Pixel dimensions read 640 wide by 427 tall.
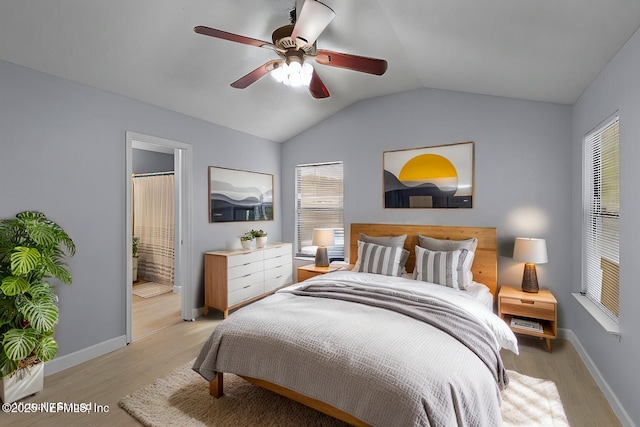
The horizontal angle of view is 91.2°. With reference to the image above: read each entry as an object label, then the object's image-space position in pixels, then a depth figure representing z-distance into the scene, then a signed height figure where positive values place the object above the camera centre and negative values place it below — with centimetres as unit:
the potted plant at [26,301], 205 -62
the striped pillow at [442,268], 302 -55
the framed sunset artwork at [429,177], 365 +43
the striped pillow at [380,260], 338 -53
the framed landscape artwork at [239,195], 407 +23
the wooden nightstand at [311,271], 396 -76
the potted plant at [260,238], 436 -37
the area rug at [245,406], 199 -132
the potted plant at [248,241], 417 -39
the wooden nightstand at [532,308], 290 -92
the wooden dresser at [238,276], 373 -83
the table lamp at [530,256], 302 -43
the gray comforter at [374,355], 148 -80
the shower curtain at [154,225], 519 -23
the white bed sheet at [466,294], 233 -72
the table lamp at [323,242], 417 -40
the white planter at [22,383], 214 -121
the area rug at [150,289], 480 -126
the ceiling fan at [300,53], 185 +108
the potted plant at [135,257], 537 -78
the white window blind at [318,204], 460 +12
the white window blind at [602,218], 225 -4
